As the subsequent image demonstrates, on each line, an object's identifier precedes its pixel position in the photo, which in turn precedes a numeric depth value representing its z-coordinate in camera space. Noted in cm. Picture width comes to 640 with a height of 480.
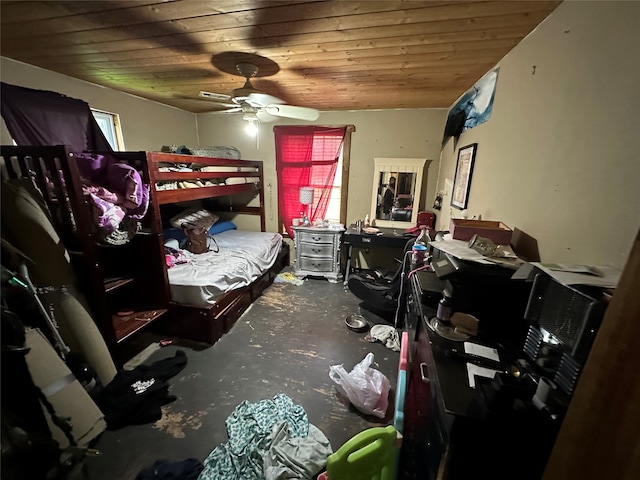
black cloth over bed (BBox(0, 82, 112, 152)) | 195
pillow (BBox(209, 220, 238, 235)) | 361
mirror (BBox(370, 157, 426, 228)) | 345
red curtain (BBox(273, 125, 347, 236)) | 360
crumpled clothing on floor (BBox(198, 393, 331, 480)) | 126
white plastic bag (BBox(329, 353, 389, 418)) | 161
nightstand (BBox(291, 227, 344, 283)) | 350
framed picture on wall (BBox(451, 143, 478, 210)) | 212
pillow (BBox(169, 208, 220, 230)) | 302
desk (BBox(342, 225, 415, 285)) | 314
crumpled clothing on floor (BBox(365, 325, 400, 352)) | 224
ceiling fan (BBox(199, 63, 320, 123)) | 190
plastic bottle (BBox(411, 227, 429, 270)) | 205
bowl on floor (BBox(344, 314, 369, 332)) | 249
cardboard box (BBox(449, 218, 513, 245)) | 136
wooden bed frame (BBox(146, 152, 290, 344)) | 208
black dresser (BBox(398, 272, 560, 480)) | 66
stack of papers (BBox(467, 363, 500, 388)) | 81
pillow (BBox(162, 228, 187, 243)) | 289
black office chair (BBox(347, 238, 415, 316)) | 248
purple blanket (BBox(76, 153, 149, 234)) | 170
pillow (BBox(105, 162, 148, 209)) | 178
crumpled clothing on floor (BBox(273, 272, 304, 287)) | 354
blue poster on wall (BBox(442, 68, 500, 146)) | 188
